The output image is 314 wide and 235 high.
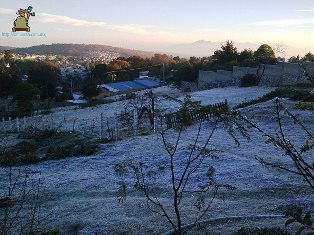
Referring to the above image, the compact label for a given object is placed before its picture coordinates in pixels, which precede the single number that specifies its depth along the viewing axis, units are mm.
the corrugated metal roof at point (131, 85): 48388
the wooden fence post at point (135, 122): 18331
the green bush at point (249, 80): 31719
